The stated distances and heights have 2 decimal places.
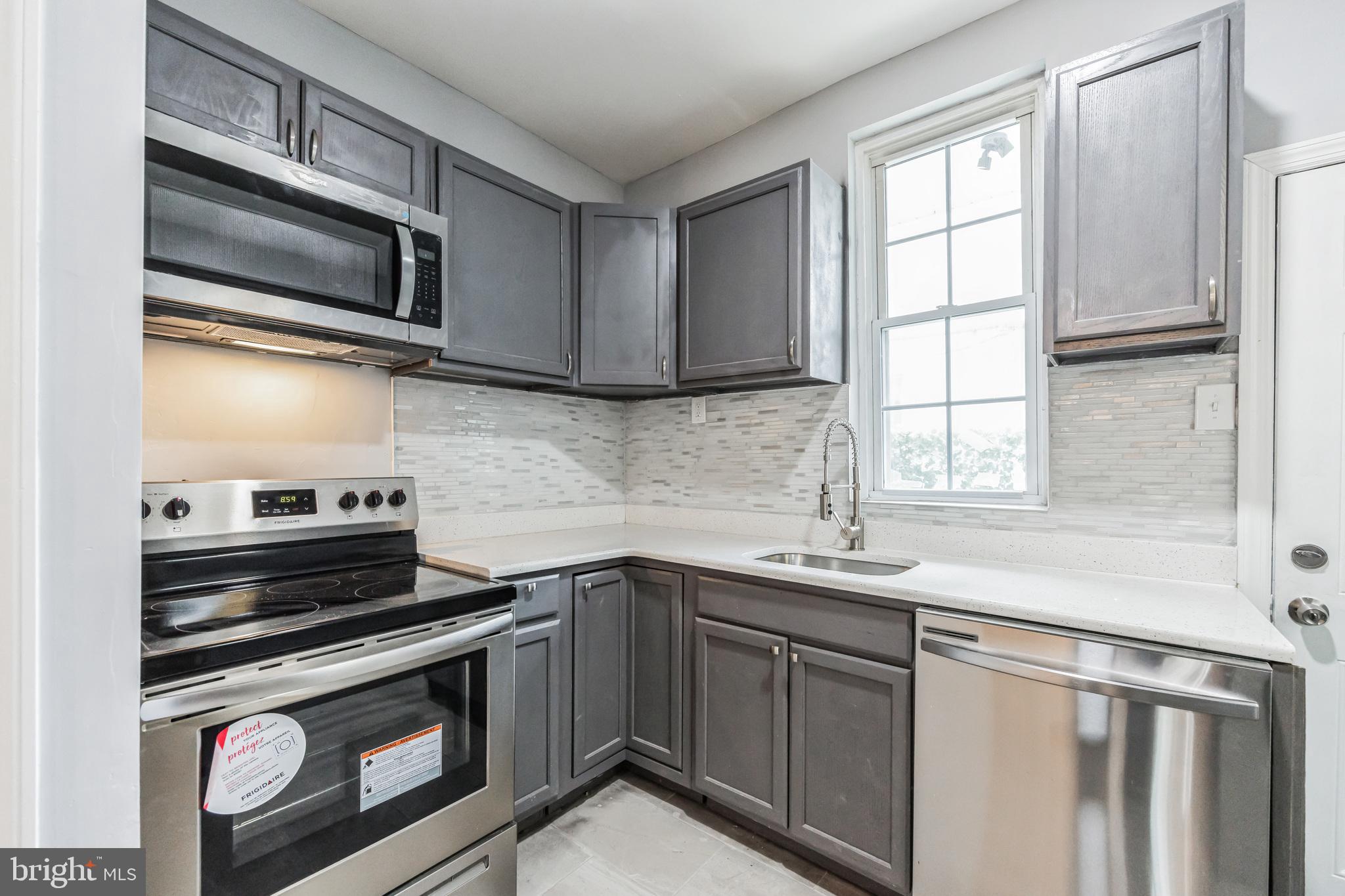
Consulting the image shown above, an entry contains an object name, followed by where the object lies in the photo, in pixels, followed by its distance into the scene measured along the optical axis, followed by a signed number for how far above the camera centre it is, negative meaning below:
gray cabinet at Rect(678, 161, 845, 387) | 2.16 +0.62
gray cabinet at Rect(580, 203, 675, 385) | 2.46 +0.62
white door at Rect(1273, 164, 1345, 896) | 1.48 -0.02
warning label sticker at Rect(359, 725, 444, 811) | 1.40 -0.80
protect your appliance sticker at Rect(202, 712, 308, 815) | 1.17 -0.66
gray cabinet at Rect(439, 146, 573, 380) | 2.03 +0.64
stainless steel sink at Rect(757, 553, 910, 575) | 2.15 -0.45
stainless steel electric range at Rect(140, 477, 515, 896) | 1.14 -0.59
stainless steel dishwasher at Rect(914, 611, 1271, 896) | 1.18 -0.70
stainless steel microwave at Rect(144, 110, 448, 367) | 1.38 +0.49
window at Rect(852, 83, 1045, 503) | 2.04 +0.48
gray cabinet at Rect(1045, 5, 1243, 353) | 1.41 +0.65
